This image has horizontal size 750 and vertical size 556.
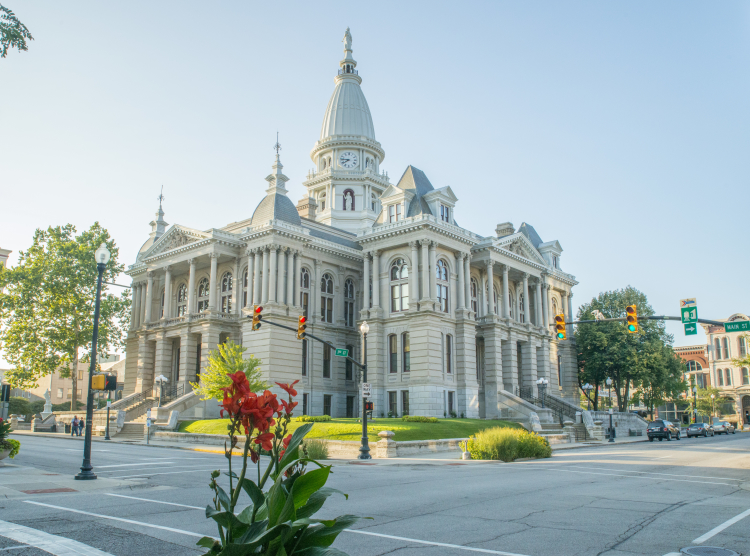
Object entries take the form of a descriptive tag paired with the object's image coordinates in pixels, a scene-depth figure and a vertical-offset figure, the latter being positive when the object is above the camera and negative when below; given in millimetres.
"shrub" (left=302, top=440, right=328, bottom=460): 24594 -2404
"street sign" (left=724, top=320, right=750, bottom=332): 23250 +2239
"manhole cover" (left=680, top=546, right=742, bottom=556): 8578 -2248
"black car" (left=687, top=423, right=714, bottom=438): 57094 -3868
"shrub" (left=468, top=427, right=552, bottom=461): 26453 -2429
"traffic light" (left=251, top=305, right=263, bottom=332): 28833 +3205
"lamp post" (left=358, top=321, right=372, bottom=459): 27969 -2446
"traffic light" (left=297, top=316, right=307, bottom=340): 27717 +2697
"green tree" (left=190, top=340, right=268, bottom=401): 40688 +1327
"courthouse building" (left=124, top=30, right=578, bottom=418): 48500 +7181
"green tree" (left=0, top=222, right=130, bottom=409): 56906 +7667
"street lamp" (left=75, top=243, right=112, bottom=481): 17641 -270
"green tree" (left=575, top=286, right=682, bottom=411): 60219 +4117
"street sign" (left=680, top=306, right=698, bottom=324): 23422 +2632
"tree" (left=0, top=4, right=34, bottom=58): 13266 +7443
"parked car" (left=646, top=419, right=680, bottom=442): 50031 -3447
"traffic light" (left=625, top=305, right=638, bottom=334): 24359 +2614
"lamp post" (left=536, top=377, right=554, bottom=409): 49719 +260
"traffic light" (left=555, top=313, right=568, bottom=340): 25881 +2514
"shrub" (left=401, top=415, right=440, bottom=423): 40219 -1977
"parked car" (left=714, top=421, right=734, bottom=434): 64188 -4174
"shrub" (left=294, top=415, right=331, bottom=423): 39819 -1904
